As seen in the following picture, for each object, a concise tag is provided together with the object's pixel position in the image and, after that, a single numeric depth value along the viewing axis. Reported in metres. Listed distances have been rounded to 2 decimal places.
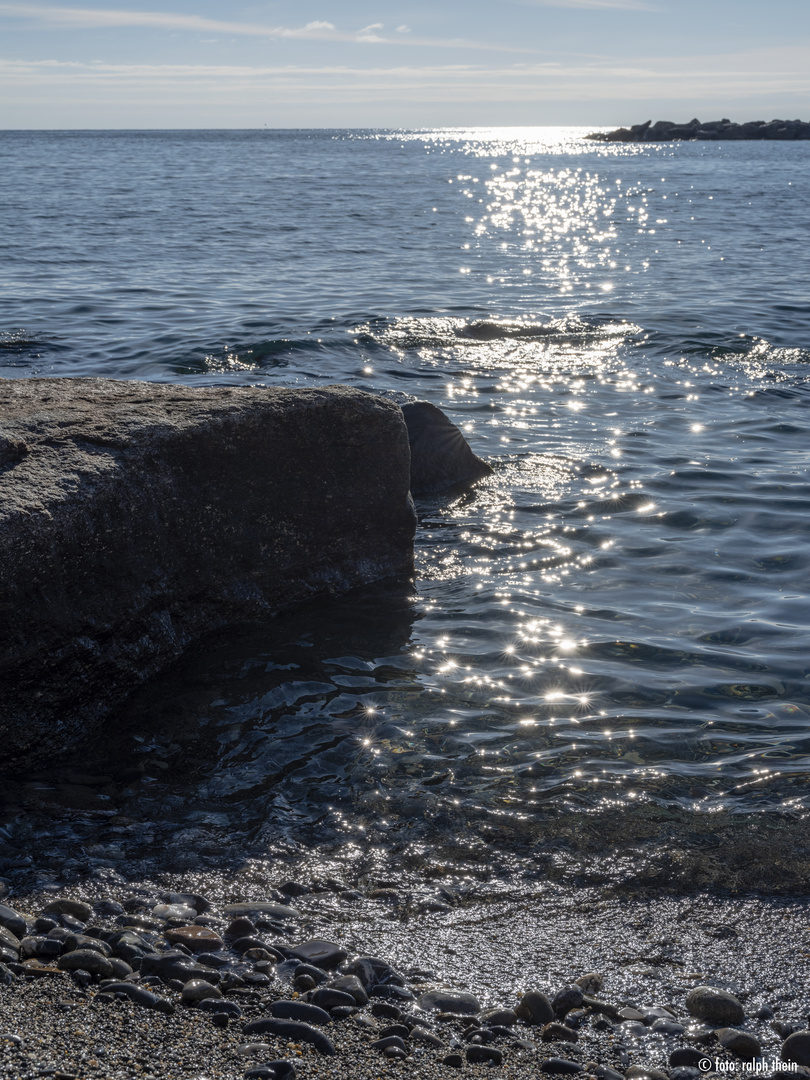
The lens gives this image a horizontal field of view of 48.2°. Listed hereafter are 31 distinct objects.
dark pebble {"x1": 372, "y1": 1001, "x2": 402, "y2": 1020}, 2.75
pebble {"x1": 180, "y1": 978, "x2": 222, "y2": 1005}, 2.70
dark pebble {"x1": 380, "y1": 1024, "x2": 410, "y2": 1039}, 2.65
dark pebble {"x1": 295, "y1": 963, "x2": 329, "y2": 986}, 2.90
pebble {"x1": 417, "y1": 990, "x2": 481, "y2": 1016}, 2.82
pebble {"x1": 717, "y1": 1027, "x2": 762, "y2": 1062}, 2.65
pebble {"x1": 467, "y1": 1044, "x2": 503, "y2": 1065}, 2.59
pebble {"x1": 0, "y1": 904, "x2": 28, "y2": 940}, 2.99
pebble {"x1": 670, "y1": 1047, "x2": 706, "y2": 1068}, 2.62
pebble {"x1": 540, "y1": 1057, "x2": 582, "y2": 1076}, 2.55
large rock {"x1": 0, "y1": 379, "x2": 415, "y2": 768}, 4.12
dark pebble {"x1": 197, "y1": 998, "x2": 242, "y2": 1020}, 2.65
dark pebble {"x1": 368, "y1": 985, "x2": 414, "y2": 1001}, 2.86
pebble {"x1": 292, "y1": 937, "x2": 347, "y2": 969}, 3.01
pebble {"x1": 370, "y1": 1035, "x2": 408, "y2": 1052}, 2.57
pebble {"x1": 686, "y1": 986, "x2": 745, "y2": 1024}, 2.80
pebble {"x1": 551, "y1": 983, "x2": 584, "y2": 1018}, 2.84
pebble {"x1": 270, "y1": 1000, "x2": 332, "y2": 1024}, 2.68
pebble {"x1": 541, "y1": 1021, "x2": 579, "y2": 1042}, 2.70
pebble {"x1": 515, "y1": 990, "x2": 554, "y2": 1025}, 2.79
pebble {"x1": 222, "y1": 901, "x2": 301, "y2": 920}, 3.28
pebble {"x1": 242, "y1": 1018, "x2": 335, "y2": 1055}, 2.54
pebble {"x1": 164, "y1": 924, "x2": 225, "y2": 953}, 3.04
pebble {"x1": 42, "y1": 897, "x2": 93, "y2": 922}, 3.17
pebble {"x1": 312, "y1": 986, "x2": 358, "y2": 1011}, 2.75
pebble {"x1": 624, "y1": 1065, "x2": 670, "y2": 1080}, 2.56
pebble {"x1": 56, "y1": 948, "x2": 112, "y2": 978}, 2.78
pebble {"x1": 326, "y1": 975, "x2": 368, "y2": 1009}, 2.81
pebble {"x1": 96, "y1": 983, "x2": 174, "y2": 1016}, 2.62
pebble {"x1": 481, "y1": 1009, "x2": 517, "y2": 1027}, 2.77
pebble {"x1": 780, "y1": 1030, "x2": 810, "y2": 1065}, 2.62
